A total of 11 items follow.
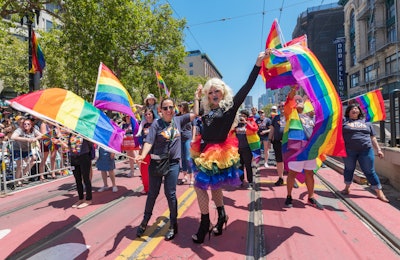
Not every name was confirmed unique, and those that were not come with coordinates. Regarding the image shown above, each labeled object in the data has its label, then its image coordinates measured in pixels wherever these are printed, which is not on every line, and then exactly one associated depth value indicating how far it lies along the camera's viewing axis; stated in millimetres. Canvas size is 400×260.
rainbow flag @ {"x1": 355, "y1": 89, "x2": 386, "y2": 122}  6191
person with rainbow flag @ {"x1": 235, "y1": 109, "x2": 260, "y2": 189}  6309
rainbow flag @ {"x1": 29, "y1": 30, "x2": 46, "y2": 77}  9617
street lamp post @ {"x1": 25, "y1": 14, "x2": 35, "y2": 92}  9398
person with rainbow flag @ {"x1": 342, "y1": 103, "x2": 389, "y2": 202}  5250
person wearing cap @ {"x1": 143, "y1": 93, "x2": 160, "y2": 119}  5566
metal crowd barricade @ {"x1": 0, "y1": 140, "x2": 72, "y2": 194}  6662
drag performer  3232
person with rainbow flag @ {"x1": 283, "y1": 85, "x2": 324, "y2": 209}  4777
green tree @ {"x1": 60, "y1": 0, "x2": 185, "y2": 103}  12125
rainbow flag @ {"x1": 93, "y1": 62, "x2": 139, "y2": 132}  4195
